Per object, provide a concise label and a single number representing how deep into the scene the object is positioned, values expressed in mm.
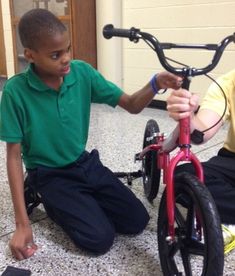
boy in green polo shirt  1130
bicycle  833
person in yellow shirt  1151
